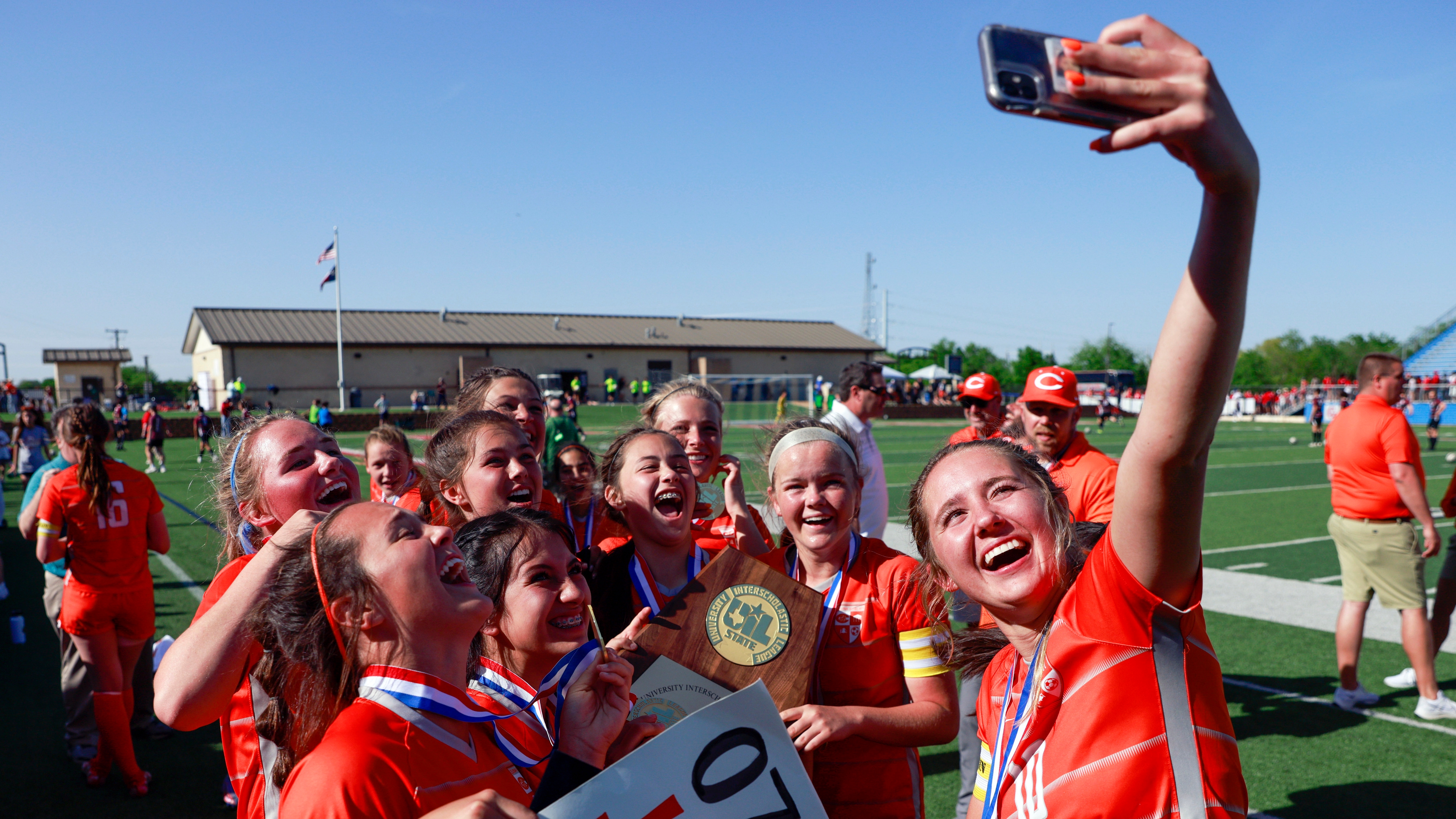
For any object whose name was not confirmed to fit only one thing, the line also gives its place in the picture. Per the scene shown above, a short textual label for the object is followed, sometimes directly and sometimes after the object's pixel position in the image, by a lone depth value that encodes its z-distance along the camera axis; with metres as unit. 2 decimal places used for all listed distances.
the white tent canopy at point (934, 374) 62.09
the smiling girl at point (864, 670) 2.37
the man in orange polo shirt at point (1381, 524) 5.20
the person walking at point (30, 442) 14.68
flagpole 39.09
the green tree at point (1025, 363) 91.69
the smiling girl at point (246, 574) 1.93
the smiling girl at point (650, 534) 2.80
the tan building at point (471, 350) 46.38
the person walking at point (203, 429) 25.40
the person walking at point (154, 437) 21.03
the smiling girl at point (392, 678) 1.46
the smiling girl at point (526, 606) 2.02
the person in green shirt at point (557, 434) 6.64
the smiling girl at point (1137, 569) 0.95
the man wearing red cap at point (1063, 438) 4.19
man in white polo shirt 5.83
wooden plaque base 2.19
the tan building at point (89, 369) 48.94
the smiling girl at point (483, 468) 3.21
